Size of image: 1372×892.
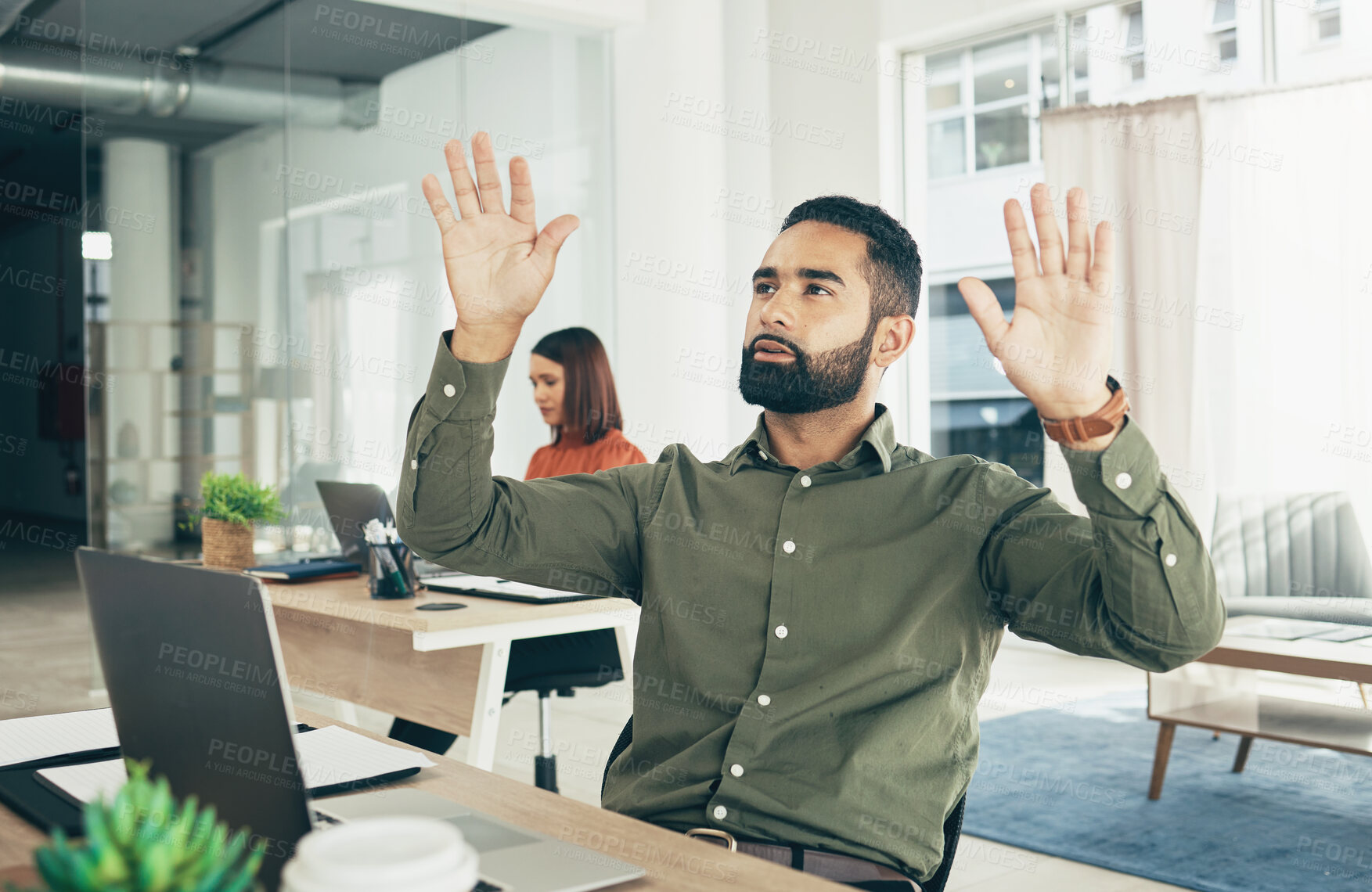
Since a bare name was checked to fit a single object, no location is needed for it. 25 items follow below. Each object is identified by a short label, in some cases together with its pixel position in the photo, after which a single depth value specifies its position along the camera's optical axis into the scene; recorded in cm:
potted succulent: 55
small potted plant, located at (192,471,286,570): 344
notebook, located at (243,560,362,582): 309
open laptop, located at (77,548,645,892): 82
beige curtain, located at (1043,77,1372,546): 470
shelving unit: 479
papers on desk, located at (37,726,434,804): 117
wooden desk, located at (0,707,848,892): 95
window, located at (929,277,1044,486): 595
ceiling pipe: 478
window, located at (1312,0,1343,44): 468
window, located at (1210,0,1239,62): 494
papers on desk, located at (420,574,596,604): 273
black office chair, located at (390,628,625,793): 300
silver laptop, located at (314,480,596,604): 278
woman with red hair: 363
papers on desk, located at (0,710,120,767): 129
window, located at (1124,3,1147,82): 516
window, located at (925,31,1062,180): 556
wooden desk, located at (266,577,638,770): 252
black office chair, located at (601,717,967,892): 138
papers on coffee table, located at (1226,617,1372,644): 332
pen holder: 278
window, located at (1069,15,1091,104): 531
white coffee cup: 62
